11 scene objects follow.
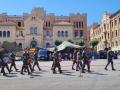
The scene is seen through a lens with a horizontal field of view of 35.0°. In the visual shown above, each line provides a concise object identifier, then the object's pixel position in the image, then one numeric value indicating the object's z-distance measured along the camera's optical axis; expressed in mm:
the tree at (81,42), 46219
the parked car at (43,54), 28845
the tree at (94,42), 49472
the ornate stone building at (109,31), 45841
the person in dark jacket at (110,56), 13128
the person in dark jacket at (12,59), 13463
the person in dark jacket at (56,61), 12174
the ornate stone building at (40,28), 47434
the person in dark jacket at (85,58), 12397
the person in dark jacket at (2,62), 11809
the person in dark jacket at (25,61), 11908
